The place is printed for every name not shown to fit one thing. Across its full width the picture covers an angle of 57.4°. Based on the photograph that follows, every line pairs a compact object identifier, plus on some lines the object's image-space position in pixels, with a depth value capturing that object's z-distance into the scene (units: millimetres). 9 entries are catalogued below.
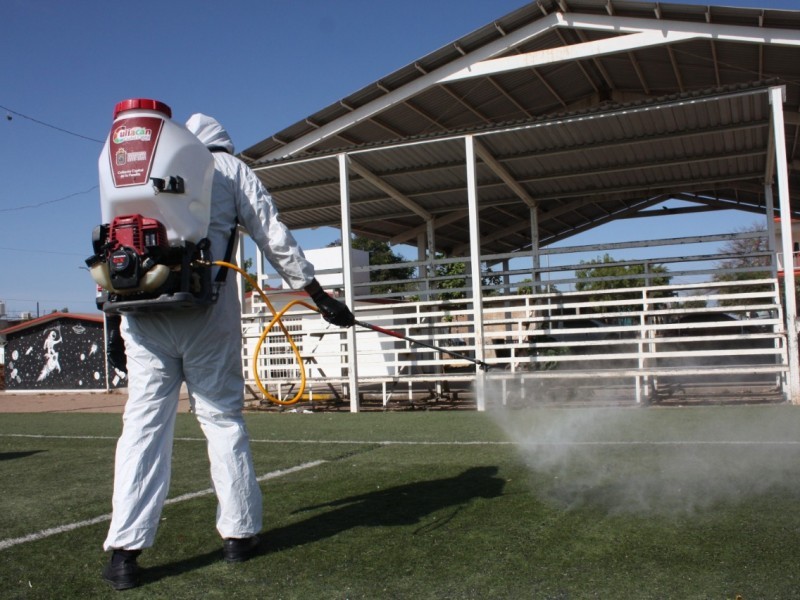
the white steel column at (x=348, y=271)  12625
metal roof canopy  11328
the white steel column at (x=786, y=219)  10125
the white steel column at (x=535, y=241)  16391
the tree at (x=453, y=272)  28162
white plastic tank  3256
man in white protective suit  3357
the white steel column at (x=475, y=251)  11805
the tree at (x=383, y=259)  38788
